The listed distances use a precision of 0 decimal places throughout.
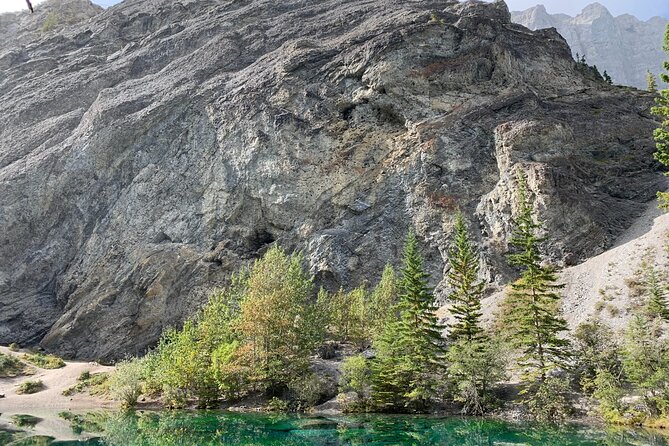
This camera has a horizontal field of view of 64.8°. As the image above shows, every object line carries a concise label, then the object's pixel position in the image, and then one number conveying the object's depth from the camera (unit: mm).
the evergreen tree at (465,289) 45438
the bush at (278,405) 45656
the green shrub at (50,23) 157175
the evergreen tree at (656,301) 42281
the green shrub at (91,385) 59566
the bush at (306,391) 45719
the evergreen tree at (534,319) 41312
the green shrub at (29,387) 61656
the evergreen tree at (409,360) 42875
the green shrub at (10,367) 67688
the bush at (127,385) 51281
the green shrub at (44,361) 70625
